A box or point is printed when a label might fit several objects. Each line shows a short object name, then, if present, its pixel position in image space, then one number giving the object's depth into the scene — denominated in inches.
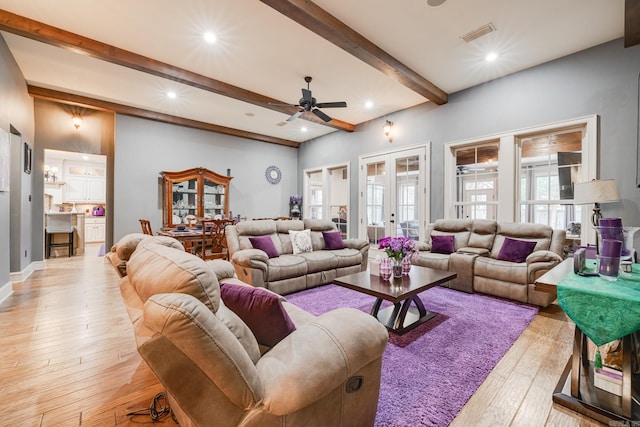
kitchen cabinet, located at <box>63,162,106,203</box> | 320.8
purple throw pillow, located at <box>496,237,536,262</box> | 138.6
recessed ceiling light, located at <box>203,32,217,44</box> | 126.9
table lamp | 113.0
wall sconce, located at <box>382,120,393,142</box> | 225.8
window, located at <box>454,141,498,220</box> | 181.3
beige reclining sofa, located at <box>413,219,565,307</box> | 125.9
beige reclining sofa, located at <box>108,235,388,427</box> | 31.4
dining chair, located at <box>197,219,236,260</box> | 187.2
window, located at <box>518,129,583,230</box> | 151.6
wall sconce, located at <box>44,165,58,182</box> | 299.7
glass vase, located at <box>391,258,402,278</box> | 109.3
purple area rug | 61.9
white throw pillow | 166.7
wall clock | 299.1
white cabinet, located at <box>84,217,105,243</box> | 327.6
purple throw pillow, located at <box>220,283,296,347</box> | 48.1
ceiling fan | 158.7
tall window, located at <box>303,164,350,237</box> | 281.7
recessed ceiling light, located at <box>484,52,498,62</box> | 144.6
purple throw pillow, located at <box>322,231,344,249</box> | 176.6
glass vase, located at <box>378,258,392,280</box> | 109.4
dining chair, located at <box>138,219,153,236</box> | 185.7
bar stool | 233.8
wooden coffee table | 93.6
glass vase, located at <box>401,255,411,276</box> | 112.2
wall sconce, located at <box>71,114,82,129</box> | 211.8
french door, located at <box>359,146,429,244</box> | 208.4
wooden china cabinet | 228.5
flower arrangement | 107.0
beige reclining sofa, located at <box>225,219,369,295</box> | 133.7
